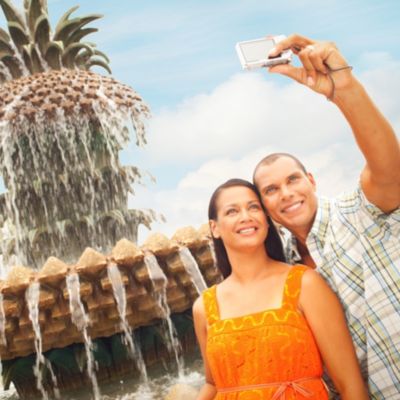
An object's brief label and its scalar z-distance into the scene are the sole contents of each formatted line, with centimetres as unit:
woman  231
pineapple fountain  494
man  205
